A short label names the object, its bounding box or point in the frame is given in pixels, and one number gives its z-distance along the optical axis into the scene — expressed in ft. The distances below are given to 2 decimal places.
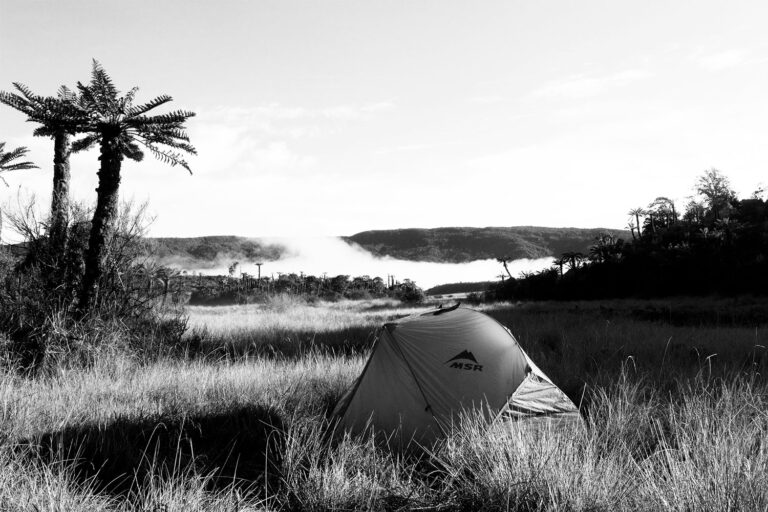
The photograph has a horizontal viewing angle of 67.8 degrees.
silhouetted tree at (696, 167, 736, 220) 130.11
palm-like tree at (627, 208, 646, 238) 164.66
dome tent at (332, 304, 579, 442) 23.35
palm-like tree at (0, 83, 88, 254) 36.04
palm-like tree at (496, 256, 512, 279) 154.10
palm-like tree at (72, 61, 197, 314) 36.78
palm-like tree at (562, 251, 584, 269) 128.81
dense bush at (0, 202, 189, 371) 34.65
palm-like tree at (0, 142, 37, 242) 65.10
